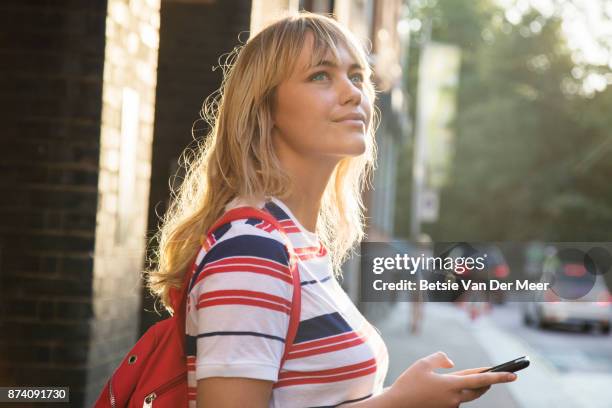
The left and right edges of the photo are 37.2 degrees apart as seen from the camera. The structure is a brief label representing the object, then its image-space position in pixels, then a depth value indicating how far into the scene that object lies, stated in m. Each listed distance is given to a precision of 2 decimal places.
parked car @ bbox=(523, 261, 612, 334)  16.67
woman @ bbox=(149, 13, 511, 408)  1.49
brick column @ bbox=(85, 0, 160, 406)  3.49
